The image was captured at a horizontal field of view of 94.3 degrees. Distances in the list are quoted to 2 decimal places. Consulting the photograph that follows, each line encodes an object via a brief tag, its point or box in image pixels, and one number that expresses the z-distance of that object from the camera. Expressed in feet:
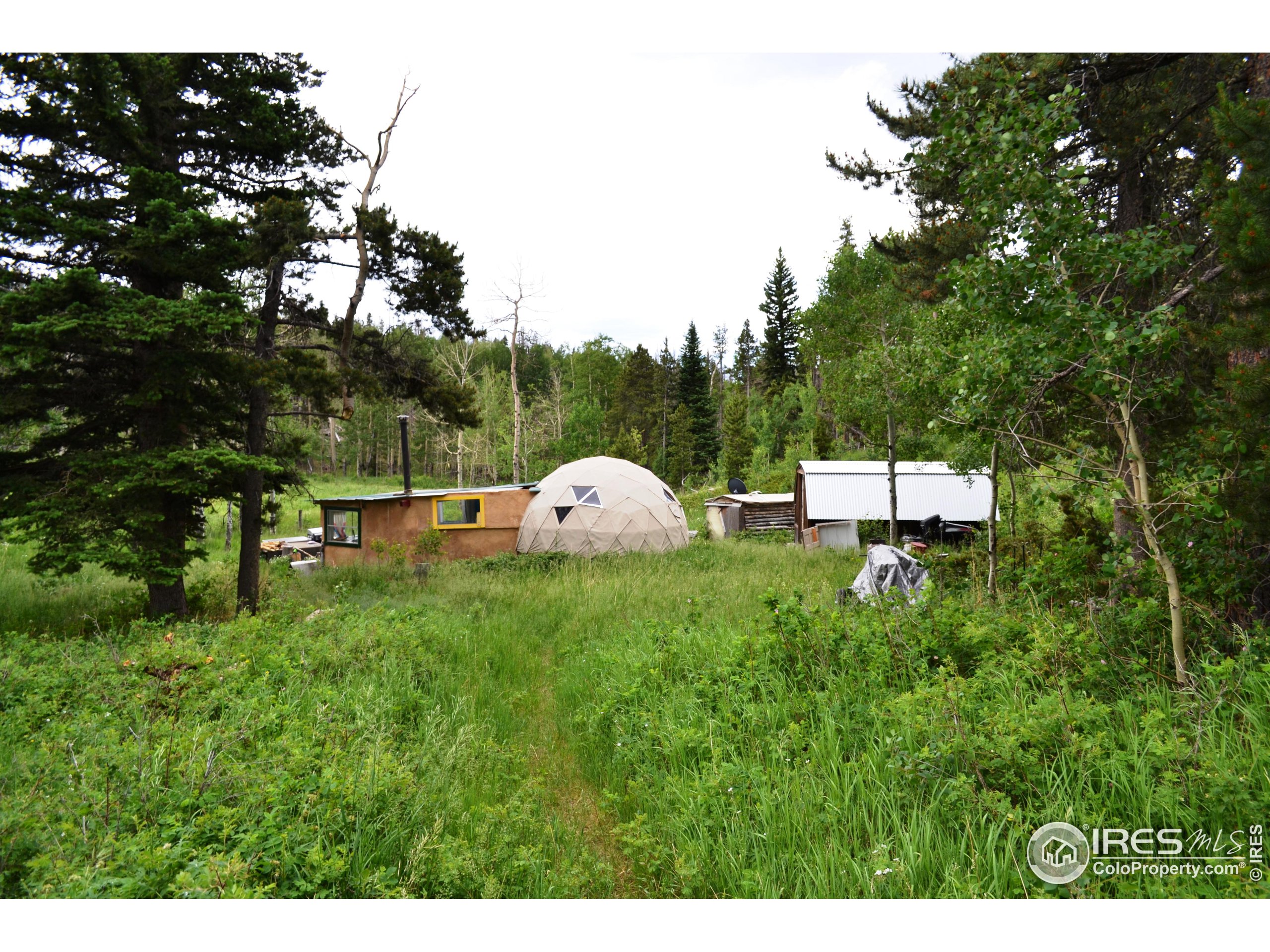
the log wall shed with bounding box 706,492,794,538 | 82.07
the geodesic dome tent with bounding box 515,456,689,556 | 56.24
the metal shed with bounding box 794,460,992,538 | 61.26
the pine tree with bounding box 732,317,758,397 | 194.08
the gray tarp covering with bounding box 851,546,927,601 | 26.12
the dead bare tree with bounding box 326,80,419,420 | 32.22
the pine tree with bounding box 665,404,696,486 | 134.41
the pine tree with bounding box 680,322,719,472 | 137.28
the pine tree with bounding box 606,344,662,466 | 151.33
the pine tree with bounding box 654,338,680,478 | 142.41
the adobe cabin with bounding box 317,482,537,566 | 55.11
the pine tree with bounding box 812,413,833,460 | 104.32
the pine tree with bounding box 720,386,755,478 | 120.88
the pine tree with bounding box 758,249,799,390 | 147.33
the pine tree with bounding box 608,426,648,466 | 114.32
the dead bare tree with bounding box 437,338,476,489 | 96.43
